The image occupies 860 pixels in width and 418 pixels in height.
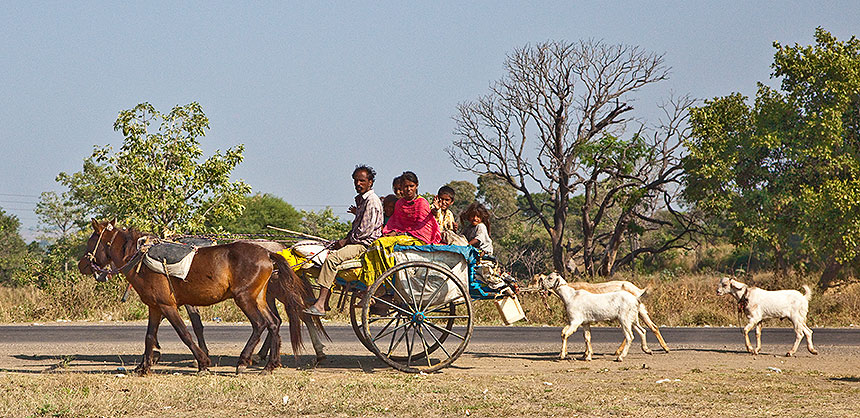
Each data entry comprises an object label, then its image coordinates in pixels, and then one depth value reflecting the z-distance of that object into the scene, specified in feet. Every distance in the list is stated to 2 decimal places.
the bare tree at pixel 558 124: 121.60
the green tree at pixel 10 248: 163.41
